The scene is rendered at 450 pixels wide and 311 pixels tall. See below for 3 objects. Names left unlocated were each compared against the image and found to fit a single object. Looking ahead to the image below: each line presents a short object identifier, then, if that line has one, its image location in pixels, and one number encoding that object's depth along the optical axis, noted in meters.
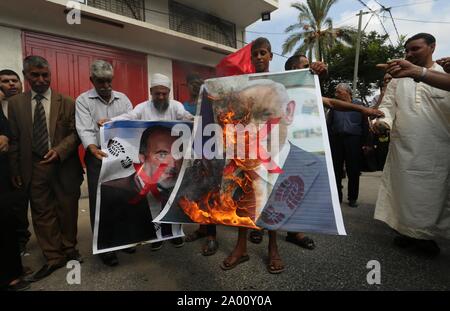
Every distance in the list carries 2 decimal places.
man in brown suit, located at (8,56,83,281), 2.27
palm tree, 18.06
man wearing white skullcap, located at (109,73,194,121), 2.60
